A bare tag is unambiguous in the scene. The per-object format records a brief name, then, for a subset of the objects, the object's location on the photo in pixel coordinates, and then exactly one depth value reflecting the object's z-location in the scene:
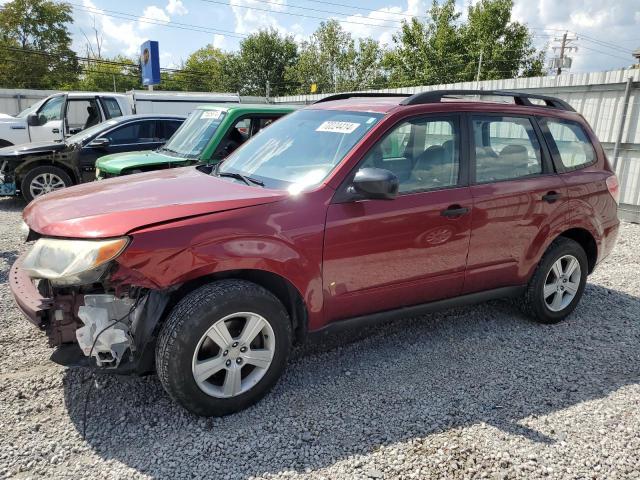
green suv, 6.30
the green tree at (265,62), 49.72
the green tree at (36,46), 44.22
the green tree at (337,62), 38.25
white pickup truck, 10.84
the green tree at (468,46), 39.44
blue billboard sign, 20.06
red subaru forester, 2.55
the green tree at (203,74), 53.00
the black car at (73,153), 8.28
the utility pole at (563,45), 50.81
